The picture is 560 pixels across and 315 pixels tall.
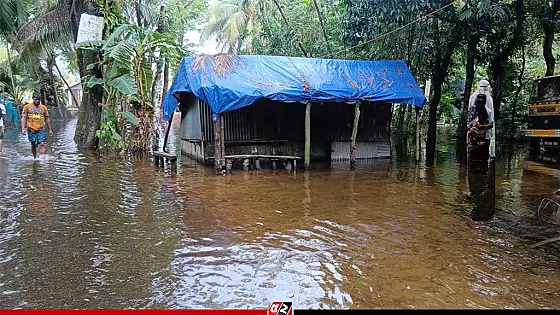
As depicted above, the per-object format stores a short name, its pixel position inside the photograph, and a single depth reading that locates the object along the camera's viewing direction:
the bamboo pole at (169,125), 13.72
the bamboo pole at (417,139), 12.16
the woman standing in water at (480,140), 7.62
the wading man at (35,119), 11.02
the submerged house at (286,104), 10.52
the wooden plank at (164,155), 11.04
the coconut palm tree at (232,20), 27.83
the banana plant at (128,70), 12.09
